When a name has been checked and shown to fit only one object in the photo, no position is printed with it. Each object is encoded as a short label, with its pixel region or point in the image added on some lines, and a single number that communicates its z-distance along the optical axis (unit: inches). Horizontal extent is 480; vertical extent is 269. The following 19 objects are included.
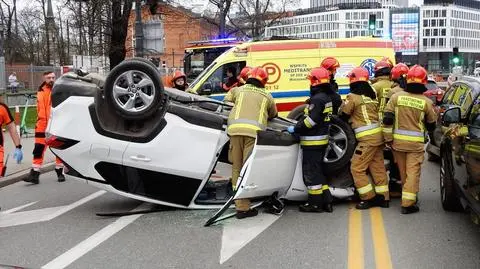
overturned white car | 274.7
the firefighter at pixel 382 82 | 368.8
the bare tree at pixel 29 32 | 2107.5
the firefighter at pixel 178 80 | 452.8
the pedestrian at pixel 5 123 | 301.4
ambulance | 509.0
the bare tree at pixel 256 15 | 1893.5
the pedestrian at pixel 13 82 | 1122.0
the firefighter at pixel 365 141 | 297.1
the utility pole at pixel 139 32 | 625.9
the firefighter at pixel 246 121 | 275.6
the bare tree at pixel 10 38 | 1923.0
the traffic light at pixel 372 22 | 1071.2
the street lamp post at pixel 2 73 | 668.1
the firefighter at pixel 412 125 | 285.9
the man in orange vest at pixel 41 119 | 389.4
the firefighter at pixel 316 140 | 283.7
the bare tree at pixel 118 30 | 914.7
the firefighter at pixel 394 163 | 332.8
